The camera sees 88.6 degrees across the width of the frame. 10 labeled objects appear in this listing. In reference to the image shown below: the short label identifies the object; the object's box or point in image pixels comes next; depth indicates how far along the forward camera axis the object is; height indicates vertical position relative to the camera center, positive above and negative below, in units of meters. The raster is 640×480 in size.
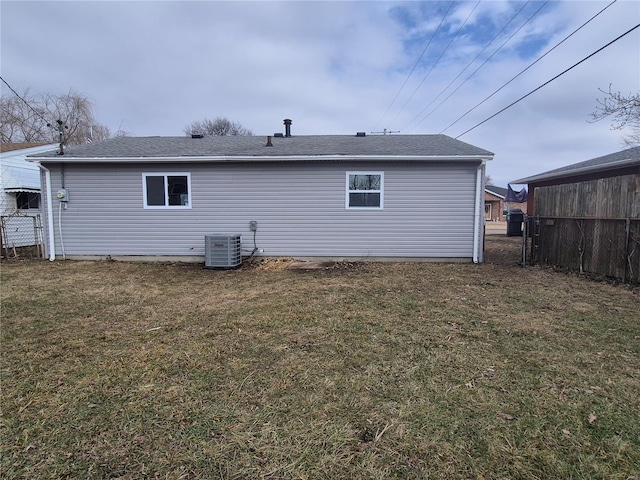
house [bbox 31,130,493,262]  8.40 +0.36
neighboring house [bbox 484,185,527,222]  35.19 +1.25
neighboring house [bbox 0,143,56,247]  11.83 +1.17
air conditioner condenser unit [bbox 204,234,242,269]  7.80 -0.77
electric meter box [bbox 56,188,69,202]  8.45 +0.64
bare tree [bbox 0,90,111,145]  19.64 +6.44
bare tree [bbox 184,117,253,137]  34.84 +9.98
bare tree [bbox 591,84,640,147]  9.58 +3.28
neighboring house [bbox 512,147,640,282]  5.80 -0.18
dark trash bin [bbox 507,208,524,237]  16.31 -0.27
